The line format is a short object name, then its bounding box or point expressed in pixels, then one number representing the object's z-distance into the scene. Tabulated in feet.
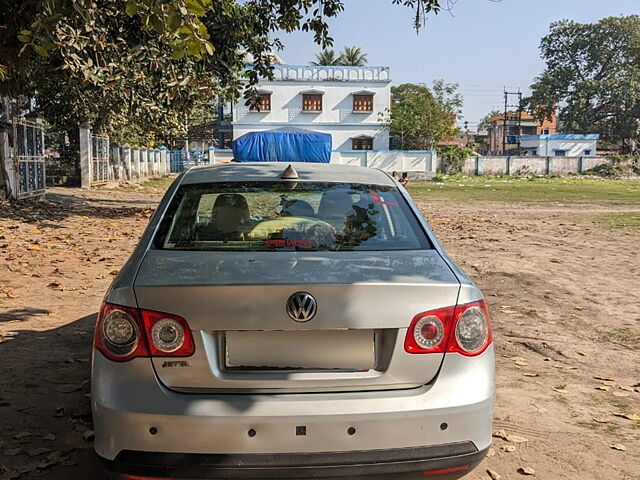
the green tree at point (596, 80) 231.09
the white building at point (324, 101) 168.66
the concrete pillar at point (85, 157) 83.92
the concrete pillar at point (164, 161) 152.76
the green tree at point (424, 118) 168.25
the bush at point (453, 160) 165.48
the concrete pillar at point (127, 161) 107.02
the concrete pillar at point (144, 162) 124.16
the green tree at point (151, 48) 13.23
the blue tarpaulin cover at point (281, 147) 103.30
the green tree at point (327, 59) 230.07
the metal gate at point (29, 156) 55.11
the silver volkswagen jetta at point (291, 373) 8.00
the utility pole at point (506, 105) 258.98
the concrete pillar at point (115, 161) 99.88
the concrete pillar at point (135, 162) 115.34
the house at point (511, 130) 305.08
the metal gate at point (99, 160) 88.09
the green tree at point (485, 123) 383.33
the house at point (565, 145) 219.00
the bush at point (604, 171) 171.94
